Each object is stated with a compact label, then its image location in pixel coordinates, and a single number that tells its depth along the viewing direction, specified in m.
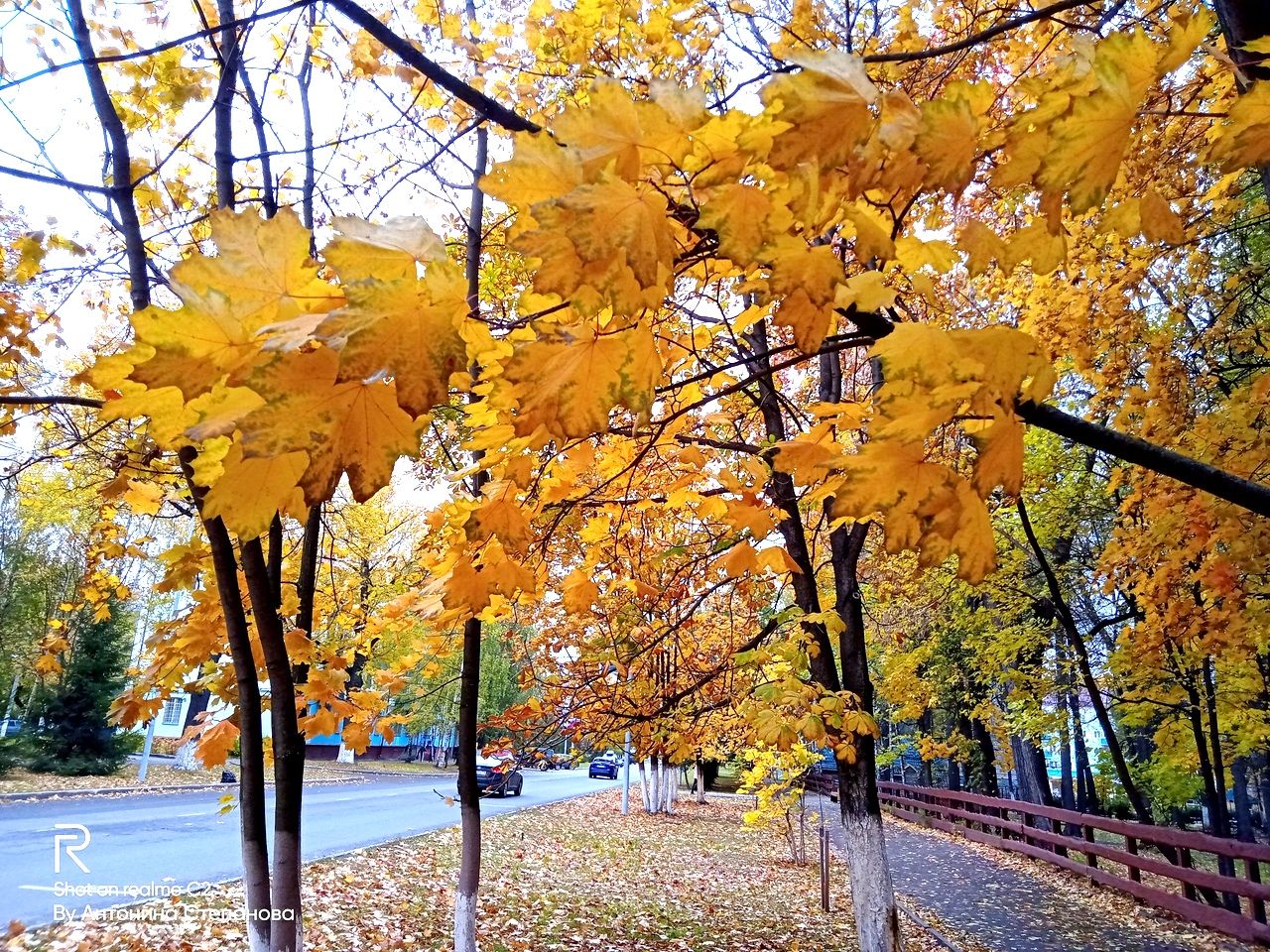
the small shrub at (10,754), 16.78
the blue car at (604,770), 46.10
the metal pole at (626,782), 20.26
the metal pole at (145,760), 18.78
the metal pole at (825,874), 9.88
